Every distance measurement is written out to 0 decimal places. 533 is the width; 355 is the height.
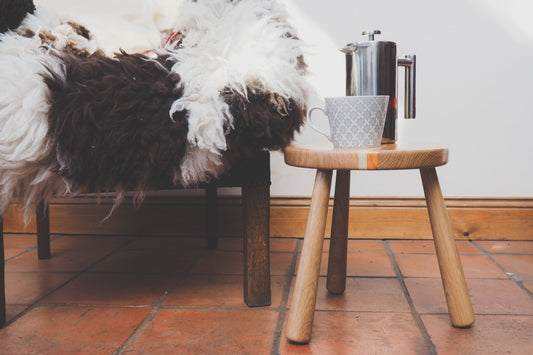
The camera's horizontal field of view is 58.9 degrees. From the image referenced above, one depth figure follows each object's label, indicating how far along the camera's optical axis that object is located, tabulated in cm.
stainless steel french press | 87
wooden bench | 92
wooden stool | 73
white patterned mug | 78
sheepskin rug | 79
